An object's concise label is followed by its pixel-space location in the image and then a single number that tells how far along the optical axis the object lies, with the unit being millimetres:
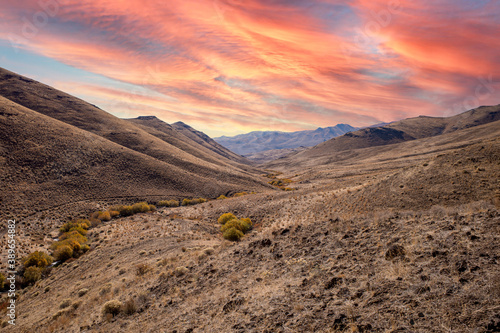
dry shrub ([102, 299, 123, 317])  11773
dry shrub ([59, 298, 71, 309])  14379
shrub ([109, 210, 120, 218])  41347
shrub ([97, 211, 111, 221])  39178
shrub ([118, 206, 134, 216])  42125
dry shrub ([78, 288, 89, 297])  15447
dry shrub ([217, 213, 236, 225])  34688
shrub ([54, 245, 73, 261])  24656
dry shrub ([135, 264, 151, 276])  16306
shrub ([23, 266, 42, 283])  20969
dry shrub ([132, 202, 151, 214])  43519
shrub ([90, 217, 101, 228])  37062
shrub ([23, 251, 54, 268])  23000
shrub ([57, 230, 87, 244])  28484
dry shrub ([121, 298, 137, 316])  11398
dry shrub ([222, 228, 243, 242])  23180
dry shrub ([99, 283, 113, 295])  14550
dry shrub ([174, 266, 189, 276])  14236
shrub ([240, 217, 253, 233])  28042
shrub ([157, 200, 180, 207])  51594
